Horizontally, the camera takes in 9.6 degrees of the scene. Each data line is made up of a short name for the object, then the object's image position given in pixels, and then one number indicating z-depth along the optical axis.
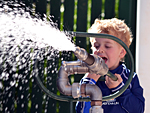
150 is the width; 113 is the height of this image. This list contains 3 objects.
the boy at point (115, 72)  4.52
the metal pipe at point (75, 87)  3.91
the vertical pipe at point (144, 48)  5.77
